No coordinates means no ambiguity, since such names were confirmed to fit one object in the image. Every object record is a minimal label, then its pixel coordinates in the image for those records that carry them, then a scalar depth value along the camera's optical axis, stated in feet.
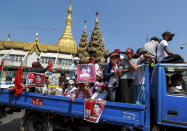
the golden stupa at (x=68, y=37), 145.38
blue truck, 8.45
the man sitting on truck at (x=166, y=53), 9.59
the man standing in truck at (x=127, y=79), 9.65
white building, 107.04
